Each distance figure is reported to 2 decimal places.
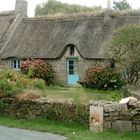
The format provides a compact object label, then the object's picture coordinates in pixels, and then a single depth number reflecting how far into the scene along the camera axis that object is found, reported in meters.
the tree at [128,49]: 26.11
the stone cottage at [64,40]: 32.59
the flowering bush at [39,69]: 32.53
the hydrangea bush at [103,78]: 28.30
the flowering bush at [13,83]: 17.56
